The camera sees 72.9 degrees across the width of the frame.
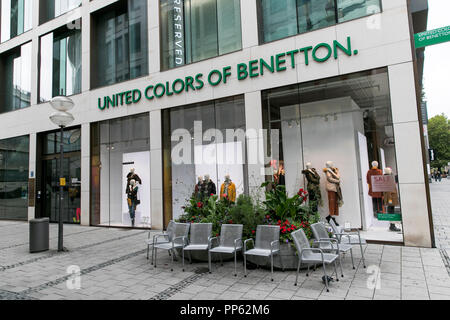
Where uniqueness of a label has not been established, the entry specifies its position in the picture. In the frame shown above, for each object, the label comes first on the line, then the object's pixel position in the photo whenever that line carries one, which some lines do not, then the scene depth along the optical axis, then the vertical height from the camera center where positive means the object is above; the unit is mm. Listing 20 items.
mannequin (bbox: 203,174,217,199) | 10258 +81
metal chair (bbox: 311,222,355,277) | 5125 -970
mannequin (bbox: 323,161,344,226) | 8867 -202
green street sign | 6736 +3234
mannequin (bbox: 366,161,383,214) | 7806 -279
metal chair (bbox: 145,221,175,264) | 6481 -947
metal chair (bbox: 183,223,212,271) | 5895 -865
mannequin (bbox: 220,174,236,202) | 9740 +20
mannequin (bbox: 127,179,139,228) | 11680 -216
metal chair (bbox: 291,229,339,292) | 4462 -1069
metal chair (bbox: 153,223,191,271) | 5855 -946
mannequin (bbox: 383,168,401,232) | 7385 -470
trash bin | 7746 -995
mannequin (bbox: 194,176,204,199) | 10326 +122
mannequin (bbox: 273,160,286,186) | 9180 +344
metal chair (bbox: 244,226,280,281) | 5057 -953
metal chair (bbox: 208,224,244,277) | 5468 -926
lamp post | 7730 +2040
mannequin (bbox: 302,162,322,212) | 8977 +21
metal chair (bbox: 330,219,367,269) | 5520 -1032
